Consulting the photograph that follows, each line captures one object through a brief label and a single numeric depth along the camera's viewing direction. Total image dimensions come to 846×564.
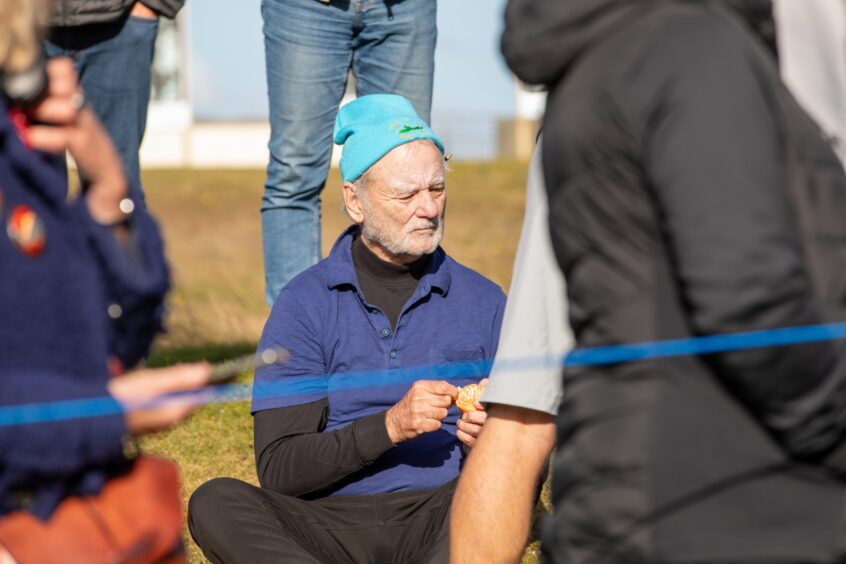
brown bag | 4.35
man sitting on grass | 7.57
